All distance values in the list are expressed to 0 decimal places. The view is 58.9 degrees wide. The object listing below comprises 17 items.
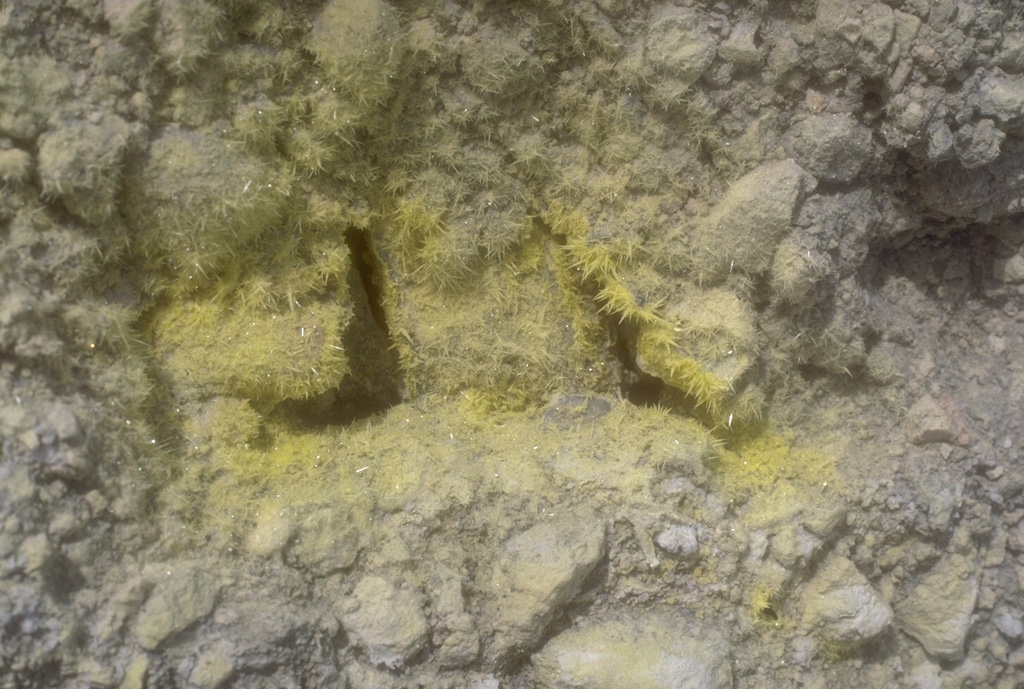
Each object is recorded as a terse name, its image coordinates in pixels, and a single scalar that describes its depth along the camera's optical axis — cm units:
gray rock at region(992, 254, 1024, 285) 50
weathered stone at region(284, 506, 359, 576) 40
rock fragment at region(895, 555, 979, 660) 46
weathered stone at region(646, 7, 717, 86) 42
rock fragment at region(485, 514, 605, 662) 40
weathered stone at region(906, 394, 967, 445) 47
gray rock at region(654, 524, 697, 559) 42
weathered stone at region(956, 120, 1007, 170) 43
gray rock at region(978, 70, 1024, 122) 43
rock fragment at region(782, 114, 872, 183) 43
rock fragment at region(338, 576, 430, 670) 39
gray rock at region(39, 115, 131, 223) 36
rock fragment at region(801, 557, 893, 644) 44
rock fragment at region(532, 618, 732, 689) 40
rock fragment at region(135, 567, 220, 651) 36
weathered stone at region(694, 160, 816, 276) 43
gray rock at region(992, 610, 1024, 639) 48
